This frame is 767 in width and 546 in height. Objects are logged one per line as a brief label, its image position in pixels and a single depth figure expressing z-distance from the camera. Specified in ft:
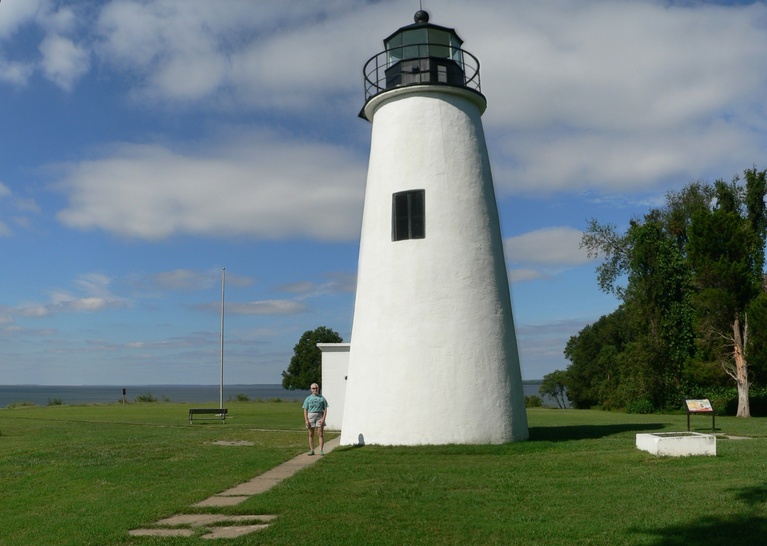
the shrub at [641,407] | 116.37
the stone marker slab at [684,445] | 38.42
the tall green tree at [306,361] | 222.28
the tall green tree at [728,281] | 102.06
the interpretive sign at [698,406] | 52.49
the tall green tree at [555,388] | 249.12
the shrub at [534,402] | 163.04
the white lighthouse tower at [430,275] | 47.65
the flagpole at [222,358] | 110.44
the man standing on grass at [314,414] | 46.60
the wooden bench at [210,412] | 86.53
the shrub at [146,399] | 163.32
